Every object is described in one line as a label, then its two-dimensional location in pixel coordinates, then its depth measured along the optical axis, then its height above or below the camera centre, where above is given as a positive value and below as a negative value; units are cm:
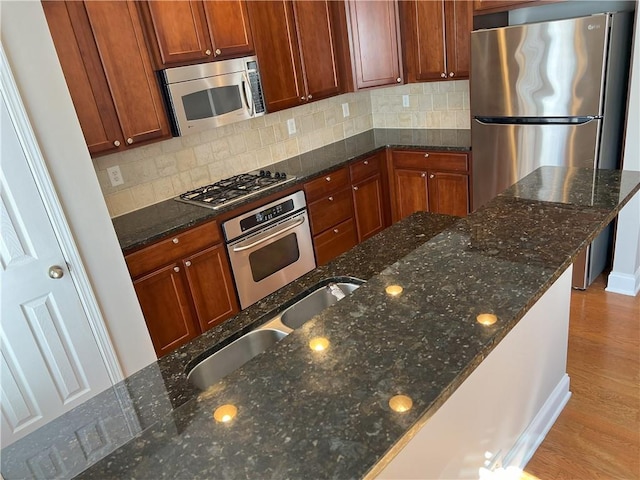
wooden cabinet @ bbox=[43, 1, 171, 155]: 223 +11
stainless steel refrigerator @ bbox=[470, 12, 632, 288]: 259 -38
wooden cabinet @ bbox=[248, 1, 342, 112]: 306 +11
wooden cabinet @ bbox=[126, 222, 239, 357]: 246 -104
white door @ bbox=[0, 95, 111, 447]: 183 -83
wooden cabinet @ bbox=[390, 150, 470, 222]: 347 -96
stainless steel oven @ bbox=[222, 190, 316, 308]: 283 -104
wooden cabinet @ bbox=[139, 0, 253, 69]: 251 +27
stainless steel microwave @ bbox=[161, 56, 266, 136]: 263 -8
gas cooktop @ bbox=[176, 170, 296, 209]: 283 -67
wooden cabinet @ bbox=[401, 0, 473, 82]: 321 +6
